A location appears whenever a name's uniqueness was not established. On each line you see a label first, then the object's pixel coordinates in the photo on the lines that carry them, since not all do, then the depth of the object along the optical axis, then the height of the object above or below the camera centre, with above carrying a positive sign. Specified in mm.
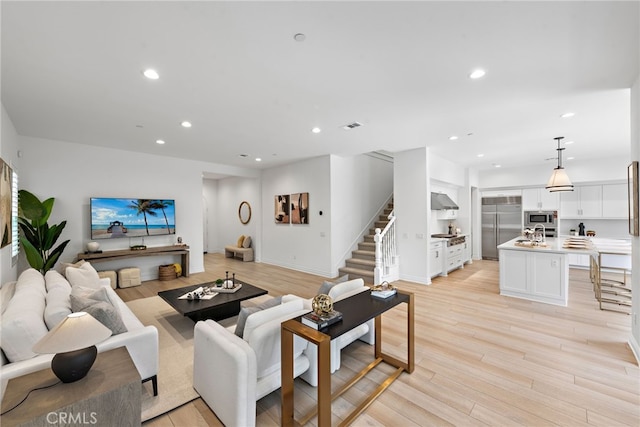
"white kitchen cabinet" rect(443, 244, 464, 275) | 6434 -1085
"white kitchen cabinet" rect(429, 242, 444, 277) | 5930 -1005
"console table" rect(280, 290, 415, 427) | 1699 -943
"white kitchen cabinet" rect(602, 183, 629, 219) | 6711 +315
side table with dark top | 1377 -992
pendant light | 4902 +595
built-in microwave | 7402 -117
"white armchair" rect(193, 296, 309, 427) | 1786 -1082
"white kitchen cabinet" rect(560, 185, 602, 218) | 6969 +298
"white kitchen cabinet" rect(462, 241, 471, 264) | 7408 -1085
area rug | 2199 -1504
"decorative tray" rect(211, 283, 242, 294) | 3956 -1098
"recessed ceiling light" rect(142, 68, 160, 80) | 2541 +1364
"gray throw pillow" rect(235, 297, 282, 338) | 2150 -818
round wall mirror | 8890 +106
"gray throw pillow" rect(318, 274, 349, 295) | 2846 -756
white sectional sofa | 1773 -797
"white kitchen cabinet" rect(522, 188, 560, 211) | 7442 +398
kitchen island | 4367 -994
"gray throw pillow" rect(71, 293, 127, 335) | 2145 -765
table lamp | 1438 -692
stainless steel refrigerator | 7957 -217
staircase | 6000 -1088
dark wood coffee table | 3362 -1147
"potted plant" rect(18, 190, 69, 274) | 4016 -249
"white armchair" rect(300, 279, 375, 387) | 2375 -1272
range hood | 6531 +306
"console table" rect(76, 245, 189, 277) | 5096 -774
